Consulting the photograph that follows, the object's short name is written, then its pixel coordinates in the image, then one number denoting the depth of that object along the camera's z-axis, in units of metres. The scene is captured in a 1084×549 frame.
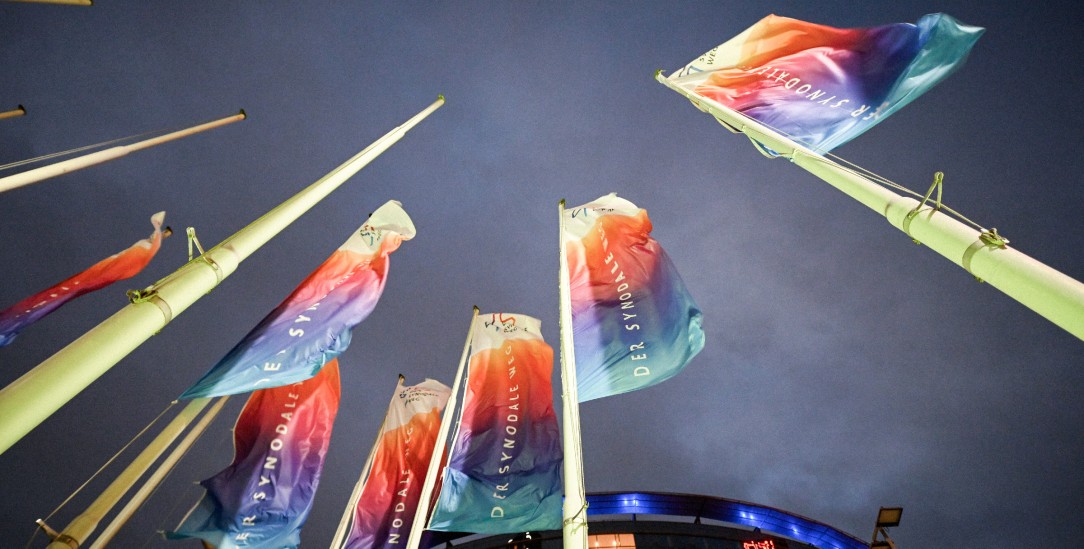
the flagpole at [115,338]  5.11
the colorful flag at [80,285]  10.74
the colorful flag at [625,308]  9.96
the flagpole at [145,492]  10.38
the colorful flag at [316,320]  7.98
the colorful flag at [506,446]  10.34
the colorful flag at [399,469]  12.97
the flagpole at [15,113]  13.40
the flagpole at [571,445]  8.05
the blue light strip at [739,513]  45.16
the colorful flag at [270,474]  10.45
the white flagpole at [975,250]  4.93
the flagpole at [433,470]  12.24
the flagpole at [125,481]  10.35
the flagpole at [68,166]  10.13
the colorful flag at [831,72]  8.88
